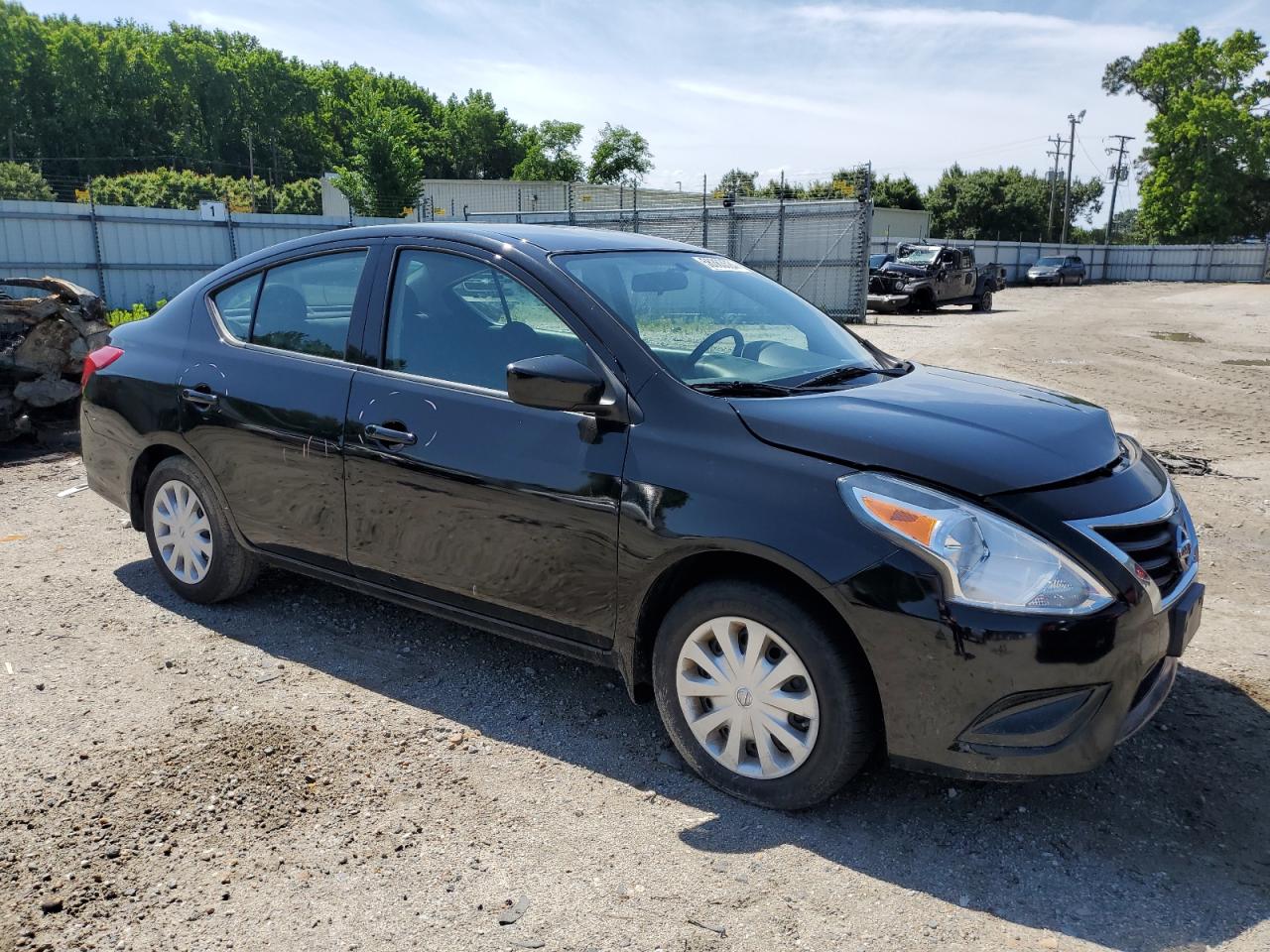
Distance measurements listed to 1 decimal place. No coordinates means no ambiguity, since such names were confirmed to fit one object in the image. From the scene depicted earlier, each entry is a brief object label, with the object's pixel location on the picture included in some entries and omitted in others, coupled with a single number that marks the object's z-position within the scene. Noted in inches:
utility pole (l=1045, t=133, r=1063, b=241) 3021.7
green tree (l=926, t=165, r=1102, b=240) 2952.8
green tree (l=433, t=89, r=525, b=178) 3873.0
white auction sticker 161.5
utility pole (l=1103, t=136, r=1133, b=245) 2957.7
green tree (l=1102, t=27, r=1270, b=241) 2380.7
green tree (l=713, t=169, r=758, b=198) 2534.4
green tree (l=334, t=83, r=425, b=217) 1797.5
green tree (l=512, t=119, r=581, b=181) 3535.9
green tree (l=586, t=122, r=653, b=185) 3361.2
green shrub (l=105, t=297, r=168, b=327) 550.4
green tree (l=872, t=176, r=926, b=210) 2977.4
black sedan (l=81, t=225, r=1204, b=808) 102.7
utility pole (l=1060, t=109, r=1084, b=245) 3024.1
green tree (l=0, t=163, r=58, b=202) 2399.1
